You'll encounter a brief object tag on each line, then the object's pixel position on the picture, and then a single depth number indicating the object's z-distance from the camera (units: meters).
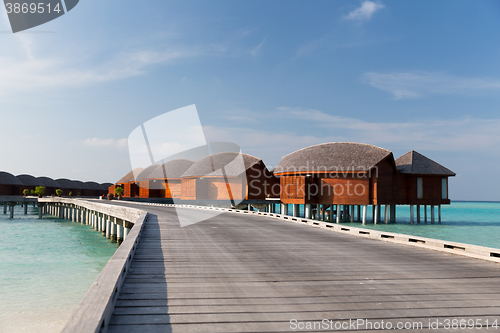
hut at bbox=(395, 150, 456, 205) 38.09
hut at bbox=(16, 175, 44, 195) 73.51
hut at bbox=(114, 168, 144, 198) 65.38
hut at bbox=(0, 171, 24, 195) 65.57
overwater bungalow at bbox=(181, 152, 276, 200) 41.59
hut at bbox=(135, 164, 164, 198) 59.09
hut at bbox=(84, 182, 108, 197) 94.48
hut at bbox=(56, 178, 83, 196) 87.62
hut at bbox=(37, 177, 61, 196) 82.25
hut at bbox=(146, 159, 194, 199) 56.66
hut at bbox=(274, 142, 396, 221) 36.00
